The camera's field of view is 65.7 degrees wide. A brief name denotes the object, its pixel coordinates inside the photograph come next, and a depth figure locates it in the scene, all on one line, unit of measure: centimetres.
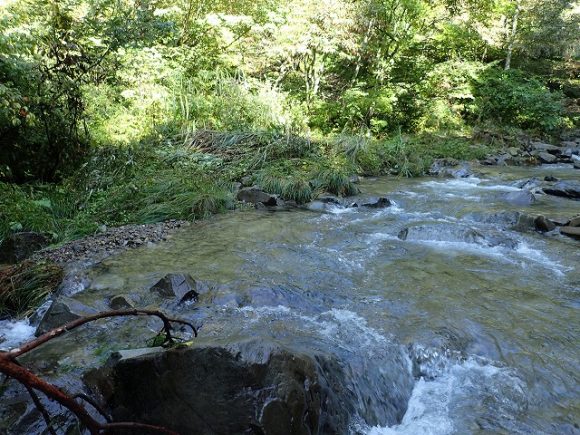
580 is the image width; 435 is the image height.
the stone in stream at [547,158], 1255
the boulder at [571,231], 603
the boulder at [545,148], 1330
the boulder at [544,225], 634
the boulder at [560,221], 641
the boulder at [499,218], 662
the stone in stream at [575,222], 629
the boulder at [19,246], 502
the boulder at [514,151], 1291
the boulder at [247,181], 853
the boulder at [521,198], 798
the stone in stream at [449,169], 1080
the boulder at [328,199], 805
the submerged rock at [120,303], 382
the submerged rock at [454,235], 579
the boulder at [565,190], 853
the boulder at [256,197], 779
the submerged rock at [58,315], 341
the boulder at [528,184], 921
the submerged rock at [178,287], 401
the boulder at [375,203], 788
